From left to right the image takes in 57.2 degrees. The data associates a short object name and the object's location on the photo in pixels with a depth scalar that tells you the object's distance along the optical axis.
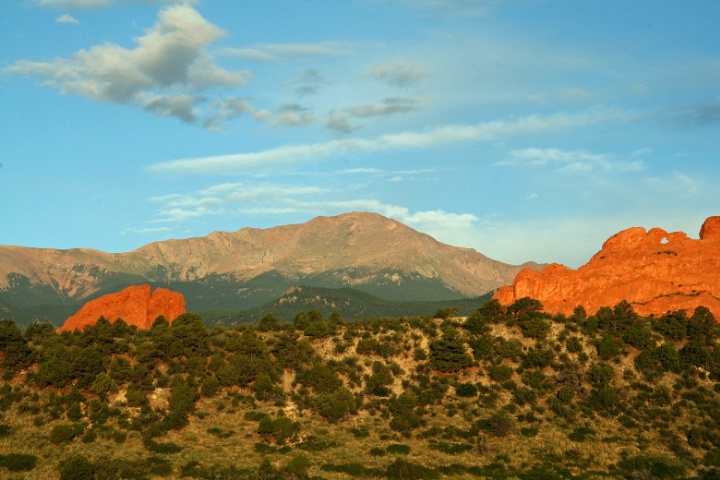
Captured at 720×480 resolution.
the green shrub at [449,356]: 88.81
